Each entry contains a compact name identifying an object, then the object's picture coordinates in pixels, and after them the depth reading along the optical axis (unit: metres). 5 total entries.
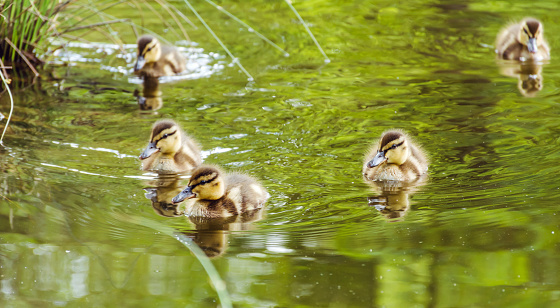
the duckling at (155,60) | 14.34
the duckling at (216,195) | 8.53
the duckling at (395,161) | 9.55
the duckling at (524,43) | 14.66
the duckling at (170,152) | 10.08
